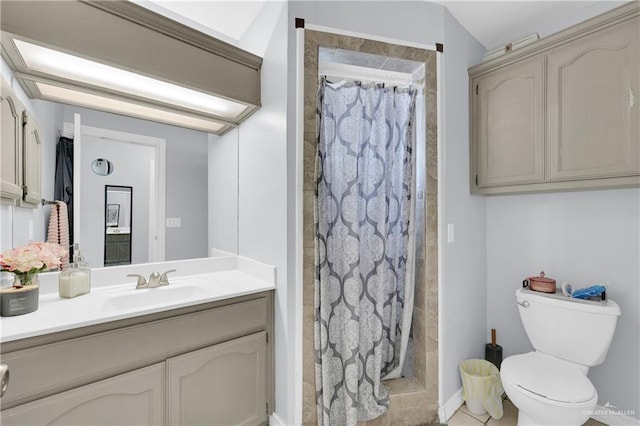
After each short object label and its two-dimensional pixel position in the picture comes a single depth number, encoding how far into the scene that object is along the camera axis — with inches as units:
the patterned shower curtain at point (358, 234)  61.5
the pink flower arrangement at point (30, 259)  43.0
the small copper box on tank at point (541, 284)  71.4
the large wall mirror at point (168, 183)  55.0
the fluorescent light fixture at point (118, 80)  48.2
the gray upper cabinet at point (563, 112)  58.6
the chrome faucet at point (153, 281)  61.9
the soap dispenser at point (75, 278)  52.8
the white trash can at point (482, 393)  69.7
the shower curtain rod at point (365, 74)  65.5
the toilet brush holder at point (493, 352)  81.3
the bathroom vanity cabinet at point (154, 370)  39.8
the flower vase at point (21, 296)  42.1
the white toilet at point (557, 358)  54.4
